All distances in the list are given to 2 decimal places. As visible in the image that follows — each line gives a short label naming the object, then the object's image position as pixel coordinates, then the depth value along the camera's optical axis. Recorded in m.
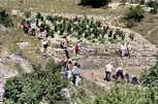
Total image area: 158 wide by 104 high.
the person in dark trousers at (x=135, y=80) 31.12
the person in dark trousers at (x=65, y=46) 36.49
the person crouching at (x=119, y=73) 32.91
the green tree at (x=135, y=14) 46.31
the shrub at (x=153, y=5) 47.81
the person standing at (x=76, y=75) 29.52
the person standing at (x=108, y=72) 32.72
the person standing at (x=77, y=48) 36.62
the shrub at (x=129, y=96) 17.94
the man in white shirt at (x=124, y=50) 37.56
